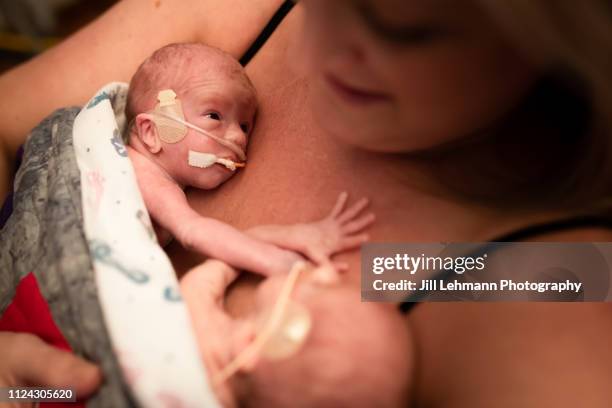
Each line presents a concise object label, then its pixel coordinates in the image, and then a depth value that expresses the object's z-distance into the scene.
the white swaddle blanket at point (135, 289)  0.58
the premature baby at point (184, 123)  0.67
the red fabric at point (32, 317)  0.60
